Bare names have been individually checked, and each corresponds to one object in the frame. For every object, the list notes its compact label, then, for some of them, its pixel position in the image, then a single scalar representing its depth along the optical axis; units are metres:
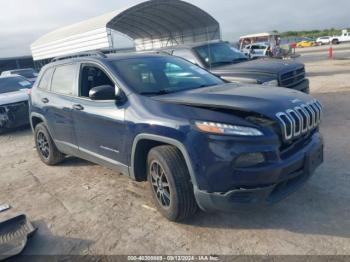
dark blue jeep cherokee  3.13
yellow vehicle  60.66
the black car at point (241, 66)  7.00
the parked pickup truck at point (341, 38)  55.47
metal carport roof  23.25
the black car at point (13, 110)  9.20
